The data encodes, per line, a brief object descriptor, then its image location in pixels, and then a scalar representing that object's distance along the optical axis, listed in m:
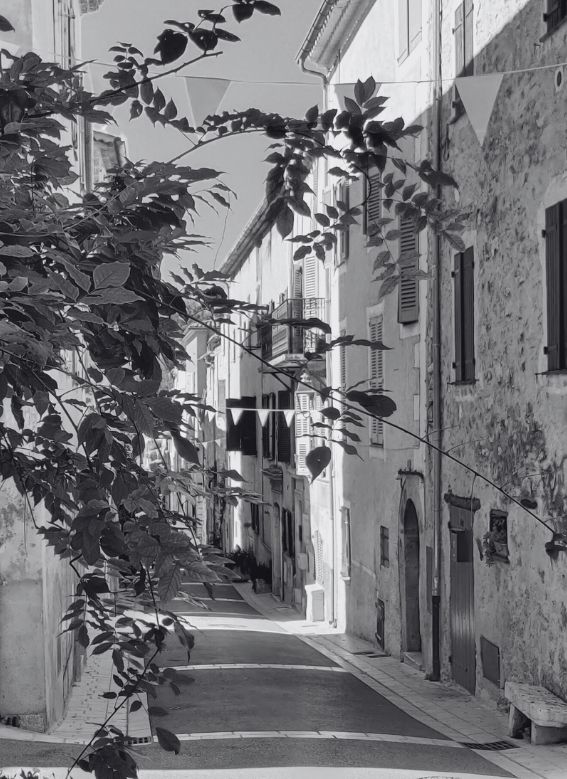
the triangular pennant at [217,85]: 7.70
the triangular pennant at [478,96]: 8.99
